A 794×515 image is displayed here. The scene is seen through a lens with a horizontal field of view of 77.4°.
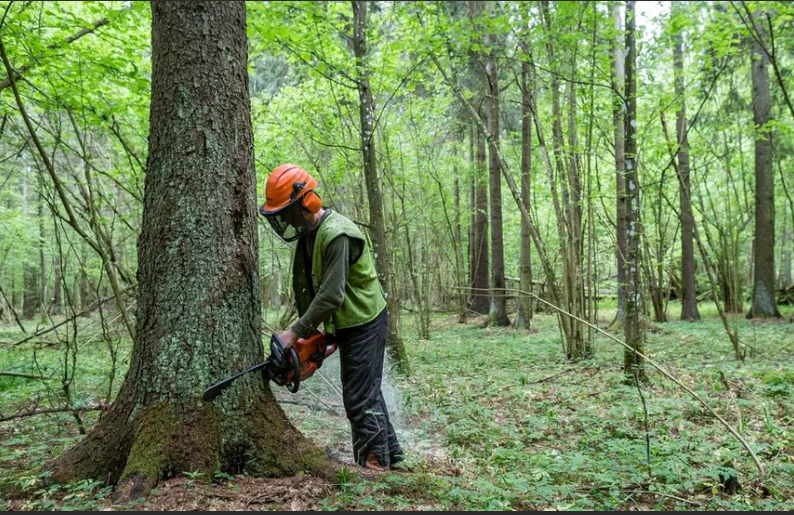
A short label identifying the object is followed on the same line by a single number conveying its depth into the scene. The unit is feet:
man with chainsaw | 10.38
